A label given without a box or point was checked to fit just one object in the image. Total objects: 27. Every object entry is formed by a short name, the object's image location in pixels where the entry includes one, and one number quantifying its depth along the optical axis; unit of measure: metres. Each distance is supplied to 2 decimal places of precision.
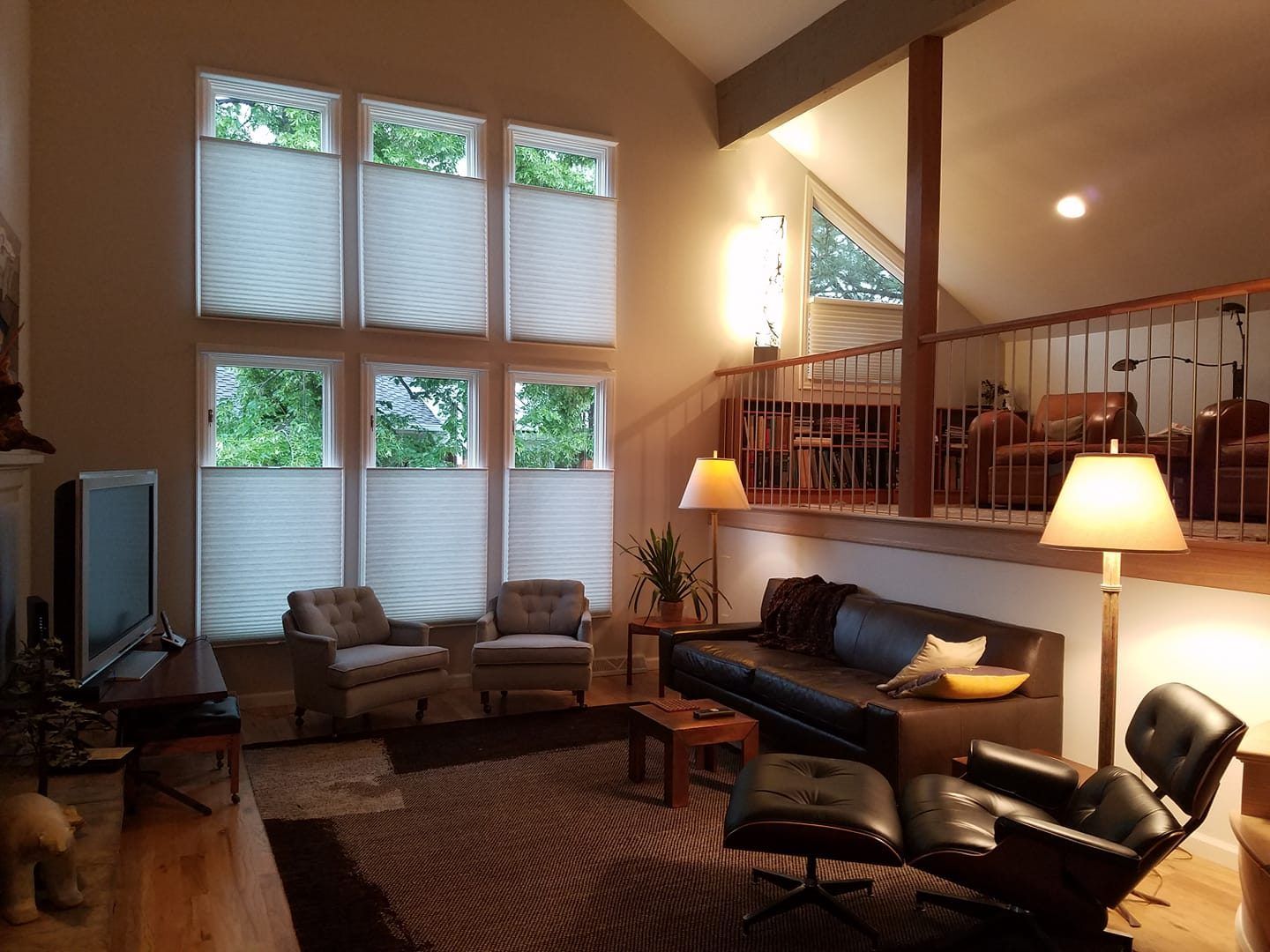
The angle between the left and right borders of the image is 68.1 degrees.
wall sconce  7.41
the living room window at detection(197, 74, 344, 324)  5.71
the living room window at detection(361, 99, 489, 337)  6.17
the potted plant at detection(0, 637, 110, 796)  3.11
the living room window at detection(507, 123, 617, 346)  6.63
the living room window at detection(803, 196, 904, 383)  7.88
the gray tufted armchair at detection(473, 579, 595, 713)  5.61
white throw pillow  4.25
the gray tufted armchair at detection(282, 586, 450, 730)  5.05
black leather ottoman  2.85
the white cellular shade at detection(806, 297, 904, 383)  7.85
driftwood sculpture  3.16
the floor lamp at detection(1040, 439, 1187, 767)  3.28
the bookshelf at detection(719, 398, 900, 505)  7.08
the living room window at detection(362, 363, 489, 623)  6.21
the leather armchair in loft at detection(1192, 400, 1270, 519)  4.47
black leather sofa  3.92
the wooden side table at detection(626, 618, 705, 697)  6.09
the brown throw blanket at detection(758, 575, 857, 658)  5.39
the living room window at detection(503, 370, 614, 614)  6.66
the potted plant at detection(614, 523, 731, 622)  6.47
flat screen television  3.60
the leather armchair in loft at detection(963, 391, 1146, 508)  5.06
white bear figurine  2.48
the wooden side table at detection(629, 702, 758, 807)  4.09
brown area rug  3.02
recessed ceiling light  6.79
